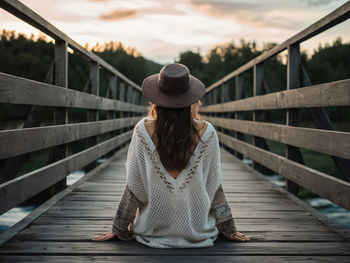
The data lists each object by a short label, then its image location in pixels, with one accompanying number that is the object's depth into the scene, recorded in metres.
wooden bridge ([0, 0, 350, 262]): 2.05
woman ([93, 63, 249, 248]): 2.04
